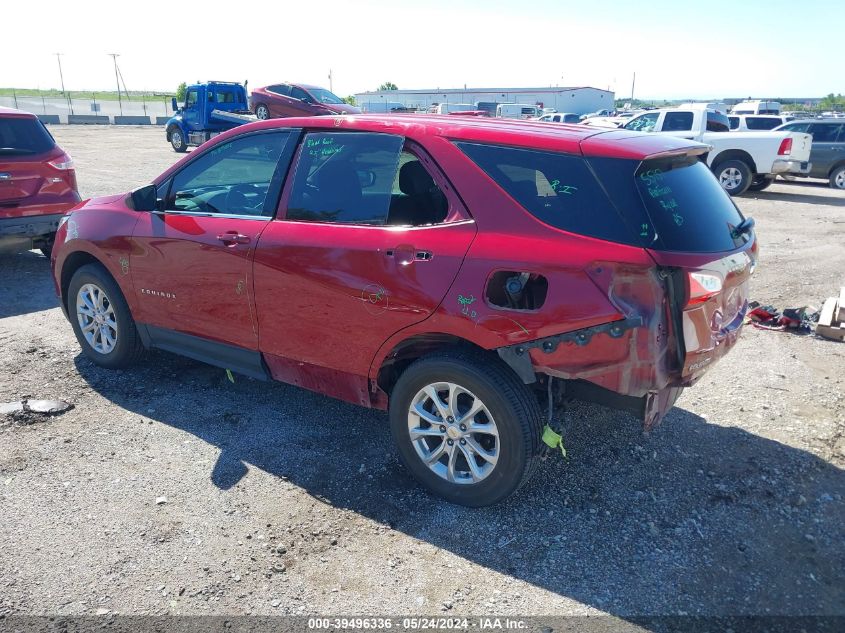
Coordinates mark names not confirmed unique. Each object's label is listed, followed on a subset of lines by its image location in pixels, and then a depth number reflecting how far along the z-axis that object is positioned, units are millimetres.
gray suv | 16859
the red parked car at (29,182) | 7520
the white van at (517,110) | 37969
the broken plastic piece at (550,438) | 3276
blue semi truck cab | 24062
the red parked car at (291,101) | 22203
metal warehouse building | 58938
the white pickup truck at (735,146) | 14500
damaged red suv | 3029
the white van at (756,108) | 30805
